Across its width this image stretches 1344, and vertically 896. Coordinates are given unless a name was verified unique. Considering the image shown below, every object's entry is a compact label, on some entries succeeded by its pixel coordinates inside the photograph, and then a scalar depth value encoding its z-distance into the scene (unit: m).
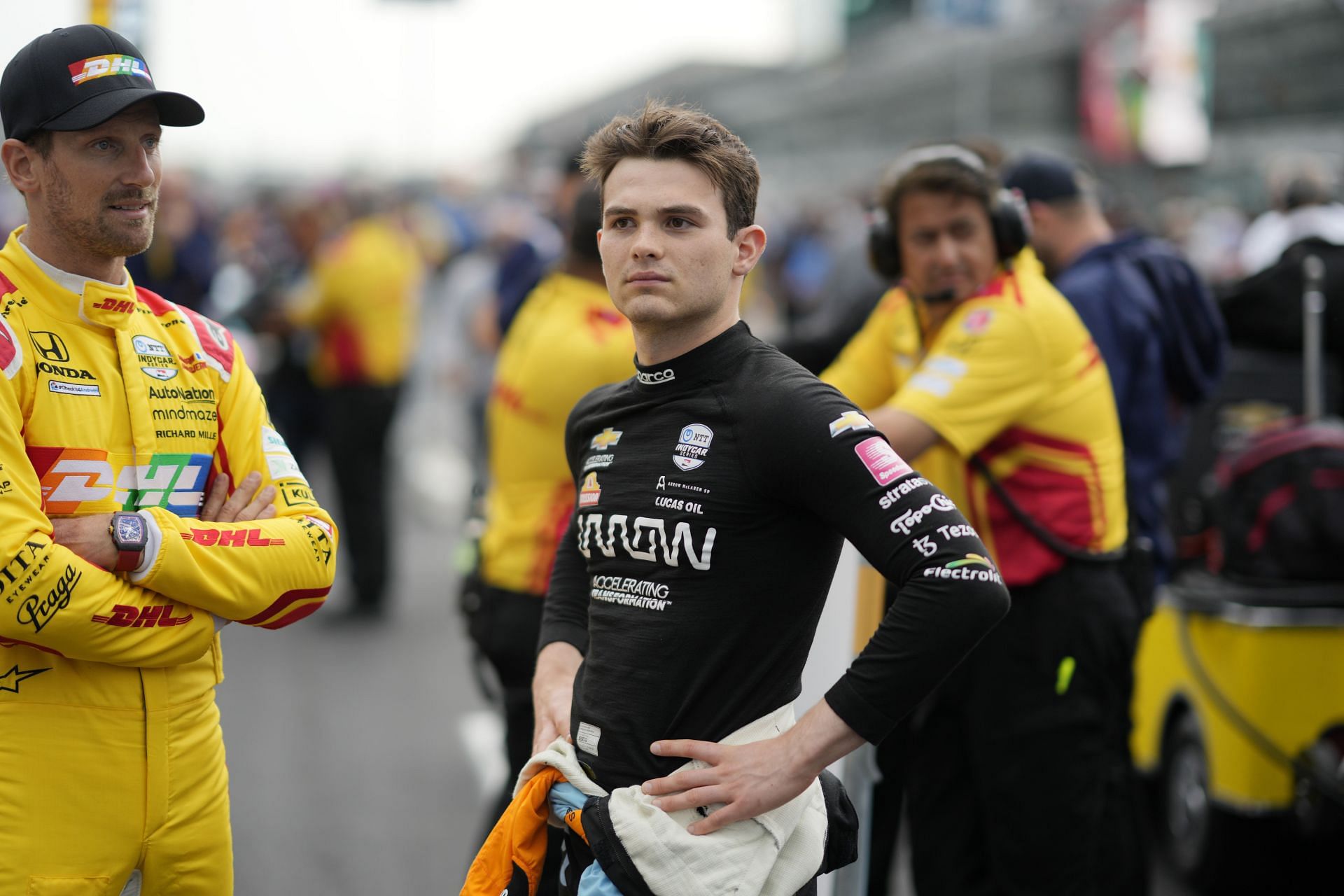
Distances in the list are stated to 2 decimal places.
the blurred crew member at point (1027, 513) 3.76
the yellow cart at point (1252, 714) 4.83
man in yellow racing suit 2.60
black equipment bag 4.86
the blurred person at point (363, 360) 8.93
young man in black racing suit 2.32
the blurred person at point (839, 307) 5.59
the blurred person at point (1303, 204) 8.31
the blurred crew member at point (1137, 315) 4.85
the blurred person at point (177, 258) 8.72
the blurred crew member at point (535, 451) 4.34
